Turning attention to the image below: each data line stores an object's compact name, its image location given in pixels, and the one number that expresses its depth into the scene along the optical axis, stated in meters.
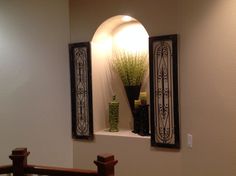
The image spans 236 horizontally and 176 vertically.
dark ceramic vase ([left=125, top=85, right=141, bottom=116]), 3.11
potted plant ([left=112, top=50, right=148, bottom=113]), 3.07
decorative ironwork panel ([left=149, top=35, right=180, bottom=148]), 2.62
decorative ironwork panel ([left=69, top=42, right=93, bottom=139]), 3.13
